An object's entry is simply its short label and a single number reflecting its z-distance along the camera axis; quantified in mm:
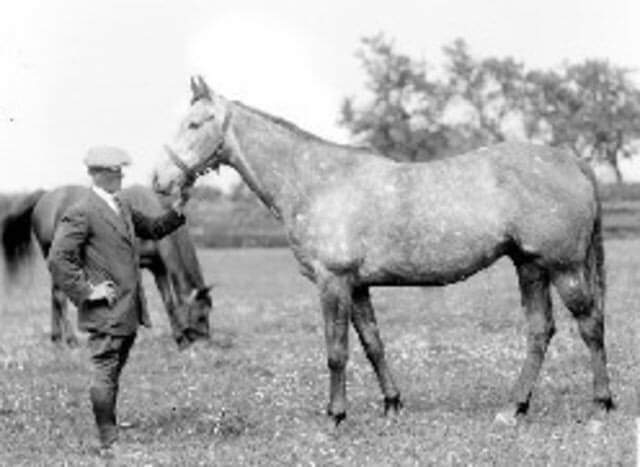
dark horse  18172
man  9281
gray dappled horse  9906
